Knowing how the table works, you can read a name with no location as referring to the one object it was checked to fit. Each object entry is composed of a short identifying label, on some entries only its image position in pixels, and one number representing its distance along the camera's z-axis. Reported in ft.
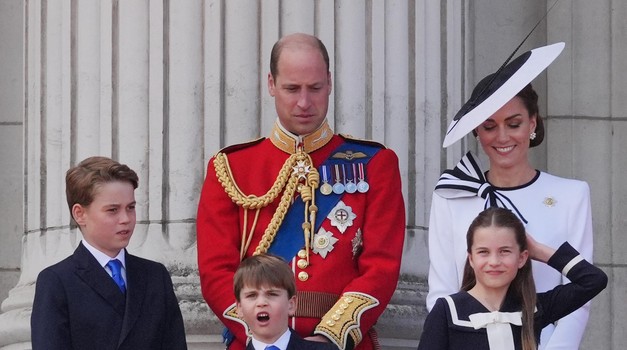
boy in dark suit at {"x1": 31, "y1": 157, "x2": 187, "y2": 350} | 42.34
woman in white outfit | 43.88
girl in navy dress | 41.16
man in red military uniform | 43.65
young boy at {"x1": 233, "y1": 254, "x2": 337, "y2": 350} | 41.11
